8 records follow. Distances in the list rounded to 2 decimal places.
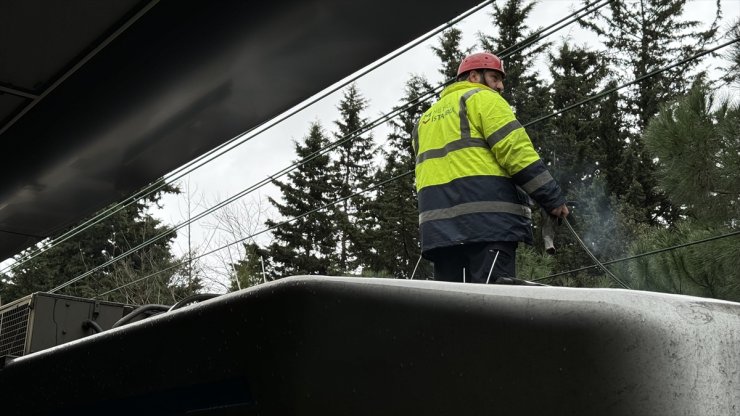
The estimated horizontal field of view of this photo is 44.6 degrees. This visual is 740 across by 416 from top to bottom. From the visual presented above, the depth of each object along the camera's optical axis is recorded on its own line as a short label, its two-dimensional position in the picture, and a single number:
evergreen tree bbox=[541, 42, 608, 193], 31.89
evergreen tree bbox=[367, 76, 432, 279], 31.08
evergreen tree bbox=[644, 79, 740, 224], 11.00
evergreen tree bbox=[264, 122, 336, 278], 31.61
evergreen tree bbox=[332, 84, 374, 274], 32.31
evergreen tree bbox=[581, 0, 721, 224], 29.05
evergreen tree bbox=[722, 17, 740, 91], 11.01
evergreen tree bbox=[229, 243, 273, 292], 23.05
